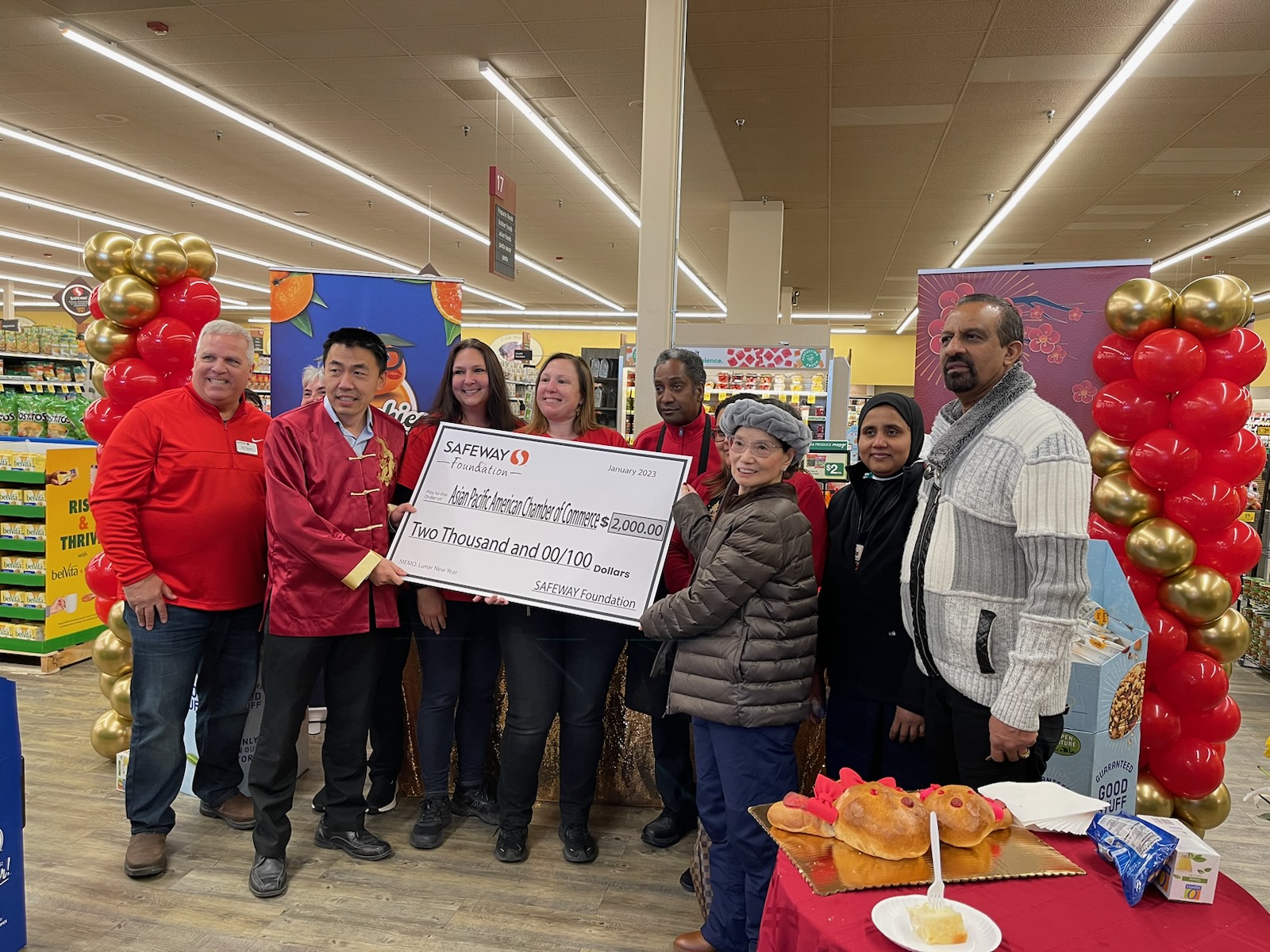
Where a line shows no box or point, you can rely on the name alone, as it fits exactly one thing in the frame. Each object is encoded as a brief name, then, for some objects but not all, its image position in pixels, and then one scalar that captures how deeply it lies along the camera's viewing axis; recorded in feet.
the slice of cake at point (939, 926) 3.96
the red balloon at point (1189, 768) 11.07
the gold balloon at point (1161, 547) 11.00
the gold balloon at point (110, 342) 11.78
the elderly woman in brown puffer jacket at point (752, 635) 7.27
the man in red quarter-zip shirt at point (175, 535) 9.16
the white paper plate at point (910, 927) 3.94
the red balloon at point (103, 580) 11.84
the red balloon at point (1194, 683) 11.04
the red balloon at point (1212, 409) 10.71
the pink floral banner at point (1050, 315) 11.62
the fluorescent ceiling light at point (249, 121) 22.01
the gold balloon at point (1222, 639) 11.24
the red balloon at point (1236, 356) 10.79
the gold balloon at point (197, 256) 12.04
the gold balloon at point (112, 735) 12.16
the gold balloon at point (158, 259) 11.50
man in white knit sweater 5.80
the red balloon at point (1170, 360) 10.68
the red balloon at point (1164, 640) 11.18
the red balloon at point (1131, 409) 11.17
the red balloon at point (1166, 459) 10.93
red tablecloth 4.06
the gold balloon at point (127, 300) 11.50
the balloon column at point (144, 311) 11.57
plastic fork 4.15
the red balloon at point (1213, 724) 11.25
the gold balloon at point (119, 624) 11.77
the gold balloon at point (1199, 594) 11.05
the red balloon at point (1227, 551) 11.30
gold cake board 4.49
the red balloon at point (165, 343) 11.69
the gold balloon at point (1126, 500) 11.37
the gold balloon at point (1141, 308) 10.92
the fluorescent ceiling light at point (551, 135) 23.06
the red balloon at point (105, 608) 12.22
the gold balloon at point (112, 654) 12.14
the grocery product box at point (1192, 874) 4.35
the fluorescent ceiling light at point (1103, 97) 18.74
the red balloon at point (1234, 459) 11.10
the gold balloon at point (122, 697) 11.88
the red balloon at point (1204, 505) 10.97
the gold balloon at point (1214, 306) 10.64
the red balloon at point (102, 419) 12.21
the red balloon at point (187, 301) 11.91
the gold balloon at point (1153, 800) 11.02
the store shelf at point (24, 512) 17.22
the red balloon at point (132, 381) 11.81
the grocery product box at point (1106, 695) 8.88
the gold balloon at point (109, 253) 11.71
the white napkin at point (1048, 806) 5.03
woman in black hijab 7.95
